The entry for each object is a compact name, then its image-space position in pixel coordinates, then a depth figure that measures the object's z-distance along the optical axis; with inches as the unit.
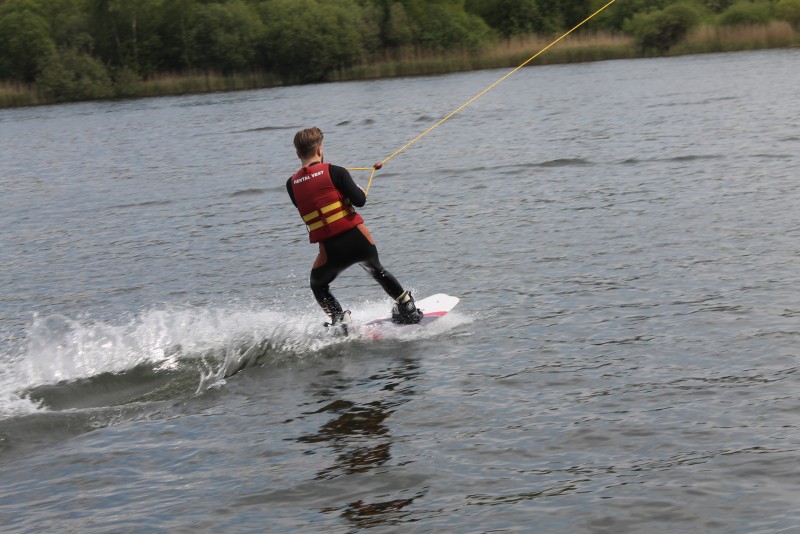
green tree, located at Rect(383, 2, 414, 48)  2763.3
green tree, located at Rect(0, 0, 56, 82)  2925.7
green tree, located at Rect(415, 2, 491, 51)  2783.0
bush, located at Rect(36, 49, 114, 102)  2689.5
